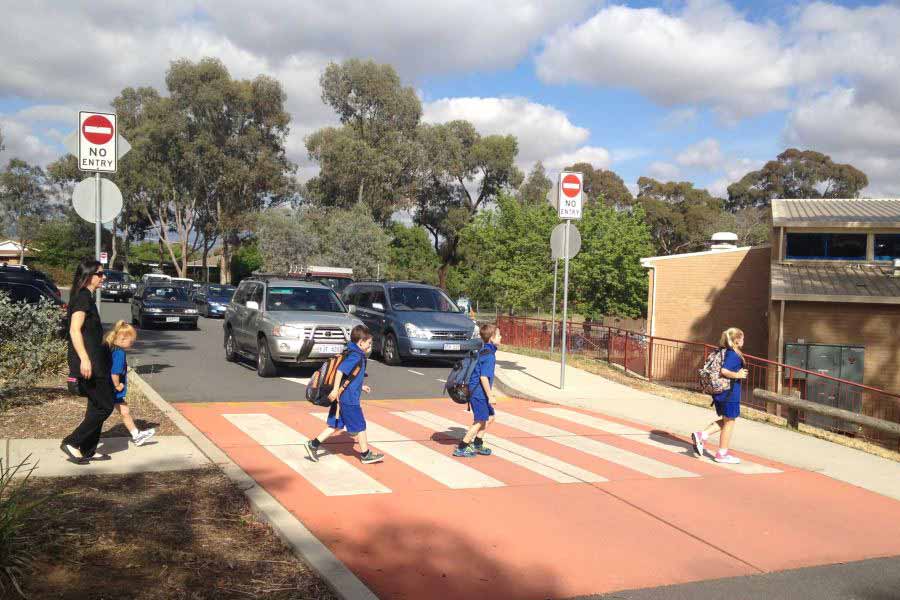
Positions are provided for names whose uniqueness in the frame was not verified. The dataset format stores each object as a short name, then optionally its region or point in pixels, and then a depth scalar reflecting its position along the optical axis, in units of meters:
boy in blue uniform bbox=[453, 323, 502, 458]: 8.27
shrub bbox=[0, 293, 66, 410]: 9.75
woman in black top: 7.14
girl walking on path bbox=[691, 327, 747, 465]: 8.87
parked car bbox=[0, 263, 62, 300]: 19.92
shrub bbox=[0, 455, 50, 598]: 4.33
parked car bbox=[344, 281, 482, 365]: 16.95
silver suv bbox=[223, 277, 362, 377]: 13.95
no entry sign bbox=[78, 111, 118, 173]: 10.09
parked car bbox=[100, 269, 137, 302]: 46.62
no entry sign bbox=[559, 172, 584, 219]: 13.84
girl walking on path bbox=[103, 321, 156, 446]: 7.67
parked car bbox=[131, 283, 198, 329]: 25.55
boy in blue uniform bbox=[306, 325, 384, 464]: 7.66
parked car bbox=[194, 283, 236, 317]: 34.62
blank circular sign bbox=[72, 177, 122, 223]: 10.10
